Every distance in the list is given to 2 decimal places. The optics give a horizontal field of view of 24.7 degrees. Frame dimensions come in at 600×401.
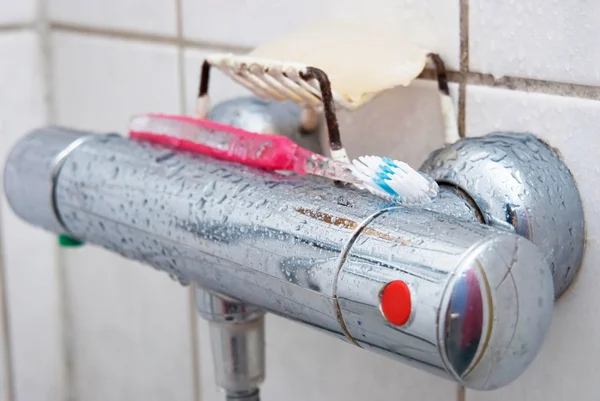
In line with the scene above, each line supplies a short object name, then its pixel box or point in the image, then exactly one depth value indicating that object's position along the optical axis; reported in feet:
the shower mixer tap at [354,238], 1.32
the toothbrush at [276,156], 1.47
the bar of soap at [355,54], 1.64
